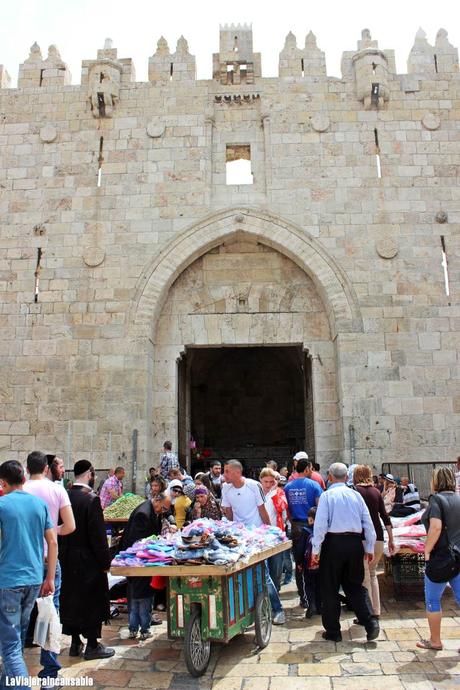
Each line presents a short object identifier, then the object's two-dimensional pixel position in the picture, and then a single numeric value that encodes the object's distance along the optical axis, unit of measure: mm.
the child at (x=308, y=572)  6113
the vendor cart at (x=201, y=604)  4520
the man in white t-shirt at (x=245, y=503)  6023
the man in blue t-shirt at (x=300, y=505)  6516
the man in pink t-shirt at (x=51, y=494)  4402
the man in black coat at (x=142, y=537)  5531
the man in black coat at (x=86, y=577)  4809
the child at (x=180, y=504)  6875
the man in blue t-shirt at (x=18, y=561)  3656
